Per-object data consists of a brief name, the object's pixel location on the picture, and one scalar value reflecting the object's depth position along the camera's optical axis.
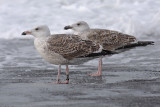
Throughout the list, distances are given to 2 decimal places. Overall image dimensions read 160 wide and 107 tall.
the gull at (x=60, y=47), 18.23
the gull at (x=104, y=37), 21.97
